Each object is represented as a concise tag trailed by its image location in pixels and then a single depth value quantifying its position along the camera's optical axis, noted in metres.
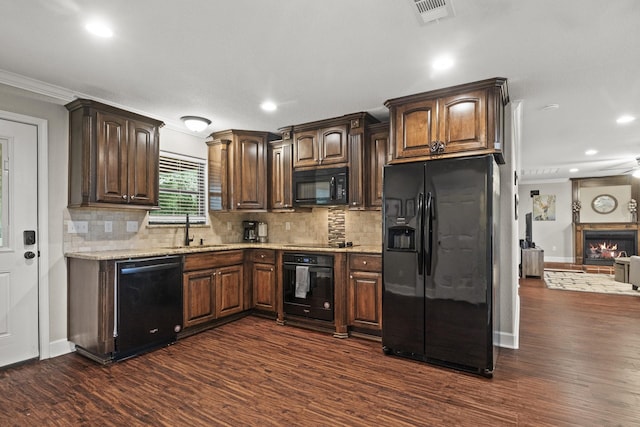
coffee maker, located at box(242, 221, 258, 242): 5.22
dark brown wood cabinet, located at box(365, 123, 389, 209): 3.94
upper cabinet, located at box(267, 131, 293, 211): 4.58
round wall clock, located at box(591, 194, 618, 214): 9.42
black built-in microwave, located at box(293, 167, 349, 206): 4.10
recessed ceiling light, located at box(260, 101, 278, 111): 3.60
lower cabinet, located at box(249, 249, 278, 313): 4.32
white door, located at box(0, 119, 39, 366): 2.96
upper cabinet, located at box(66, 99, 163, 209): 3.26
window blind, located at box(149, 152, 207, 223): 4.30
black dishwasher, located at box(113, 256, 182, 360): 3.10
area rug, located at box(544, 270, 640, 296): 6.23
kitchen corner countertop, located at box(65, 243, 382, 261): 3.09
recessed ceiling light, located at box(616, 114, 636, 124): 4.12
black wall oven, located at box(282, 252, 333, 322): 3.86
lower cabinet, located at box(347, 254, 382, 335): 3.58
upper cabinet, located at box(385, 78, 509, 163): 2.94
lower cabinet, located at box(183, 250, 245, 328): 3.73
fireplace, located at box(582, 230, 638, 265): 9.23
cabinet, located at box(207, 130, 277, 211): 4.65
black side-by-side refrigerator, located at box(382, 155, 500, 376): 2.80
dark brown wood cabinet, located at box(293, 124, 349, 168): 4.13
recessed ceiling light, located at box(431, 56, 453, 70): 2.58
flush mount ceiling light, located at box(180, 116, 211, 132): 3.94
